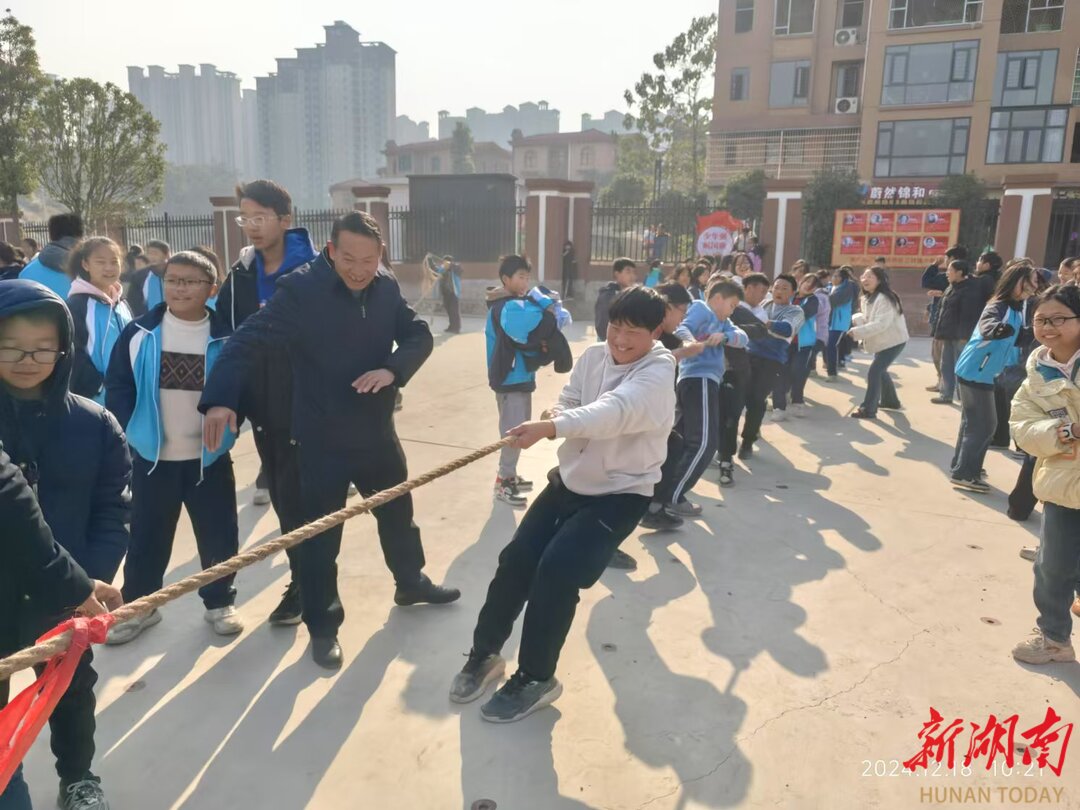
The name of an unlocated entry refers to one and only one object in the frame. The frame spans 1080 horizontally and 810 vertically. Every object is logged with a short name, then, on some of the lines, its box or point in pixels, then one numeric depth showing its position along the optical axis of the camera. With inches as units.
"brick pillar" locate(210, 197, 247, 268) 789.2
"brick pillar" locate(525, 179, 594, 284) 677.9
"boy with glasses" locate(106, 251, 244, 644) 121.3
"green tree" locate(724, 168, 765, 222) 847.1
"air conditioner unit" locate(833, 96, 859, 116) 1069.8
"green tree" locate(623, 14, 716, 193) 1251.8
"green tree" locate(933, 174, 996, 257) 621.6
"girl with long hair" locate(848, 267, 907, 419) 291.0
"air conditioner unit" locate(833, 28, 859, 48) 1068.5
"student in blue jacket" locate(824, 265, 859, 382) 356.5
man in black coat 112.7
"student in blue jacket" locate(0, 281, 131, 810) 69.2
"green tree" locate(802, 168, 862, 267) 710.5
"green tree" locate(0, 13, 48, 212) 708.0
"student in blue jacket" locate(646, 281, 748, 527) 182.2
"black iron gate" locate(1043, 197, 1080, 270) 601.0
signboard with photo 616.1
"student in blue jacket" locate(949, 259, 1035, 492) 197.2
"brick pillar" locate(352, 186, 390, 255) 722.8
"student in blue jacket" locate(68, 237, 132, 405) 148.0
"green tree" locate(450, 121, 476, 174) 2193.7
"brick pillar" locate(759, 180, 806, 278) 634.8
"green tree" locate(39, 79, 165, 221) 789.9
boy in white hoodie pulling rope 102.7
